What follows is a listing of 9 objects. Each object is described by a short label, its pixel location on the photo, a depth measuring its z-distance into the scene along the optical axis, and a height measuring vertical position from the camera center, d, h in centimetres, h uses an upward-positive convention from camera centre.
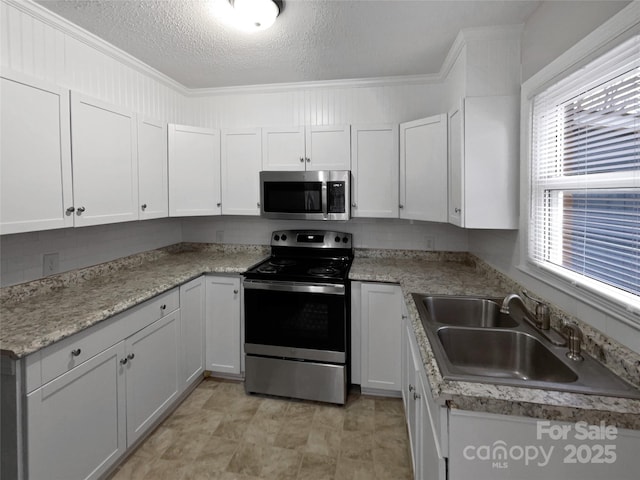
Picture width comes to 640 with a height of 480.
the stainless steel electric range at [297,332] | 233 -77
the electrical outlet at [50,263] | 196 -21
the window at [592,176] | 108 +22
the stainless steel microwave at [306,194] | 266 +29
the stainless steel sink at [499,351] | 103 -49
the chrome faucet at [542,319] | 138 -41
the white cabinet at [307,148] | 273 +71
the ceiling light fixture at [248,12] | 161 +113
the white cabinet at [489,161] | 188 +40
